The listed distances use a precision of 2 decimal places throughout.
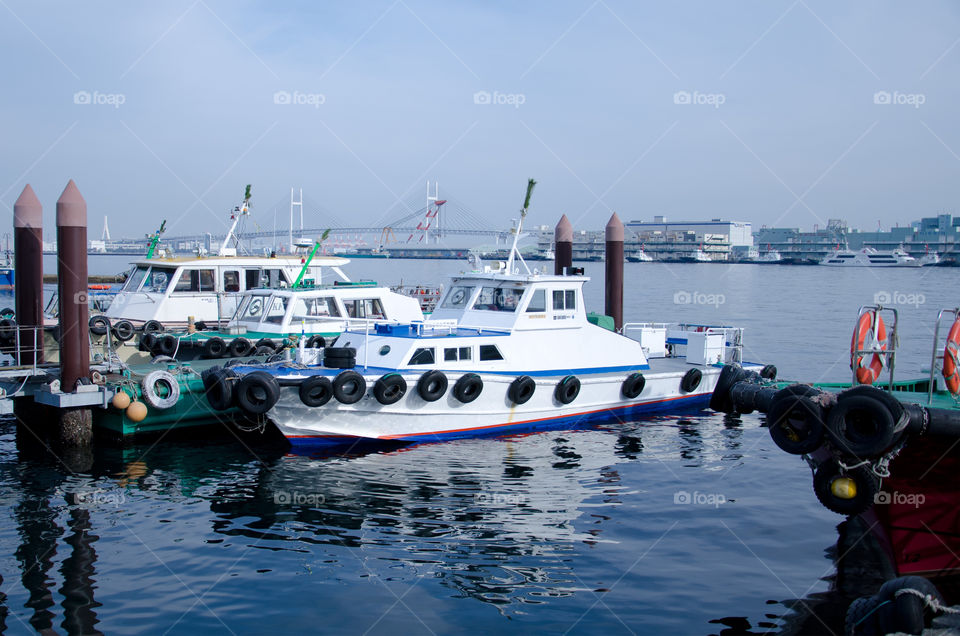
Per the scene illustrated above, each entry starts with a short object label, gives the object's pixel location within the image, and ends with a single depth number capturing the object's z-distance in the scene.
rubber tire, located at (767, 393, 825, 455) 8.91
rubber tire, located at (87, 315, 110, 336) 19.38
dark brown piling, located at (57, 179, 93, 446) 13.89
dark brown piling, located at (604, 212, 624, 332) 23.62
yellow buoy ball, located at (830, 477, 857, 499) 8.70
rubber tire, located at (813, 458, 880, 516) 8.69
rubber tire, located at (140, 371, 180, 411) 14.88
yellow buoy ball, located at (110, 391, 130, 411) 14.47
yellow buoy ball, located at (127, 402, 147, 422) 14.53
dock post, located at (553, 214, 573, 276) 25.36
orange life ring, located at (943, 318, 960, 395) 9.73
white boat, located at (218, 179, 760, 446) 14.44
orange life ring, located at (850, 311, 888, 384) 10.19
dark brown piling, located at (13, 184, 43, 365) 16.73
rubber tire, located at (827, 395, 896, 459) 8.39
